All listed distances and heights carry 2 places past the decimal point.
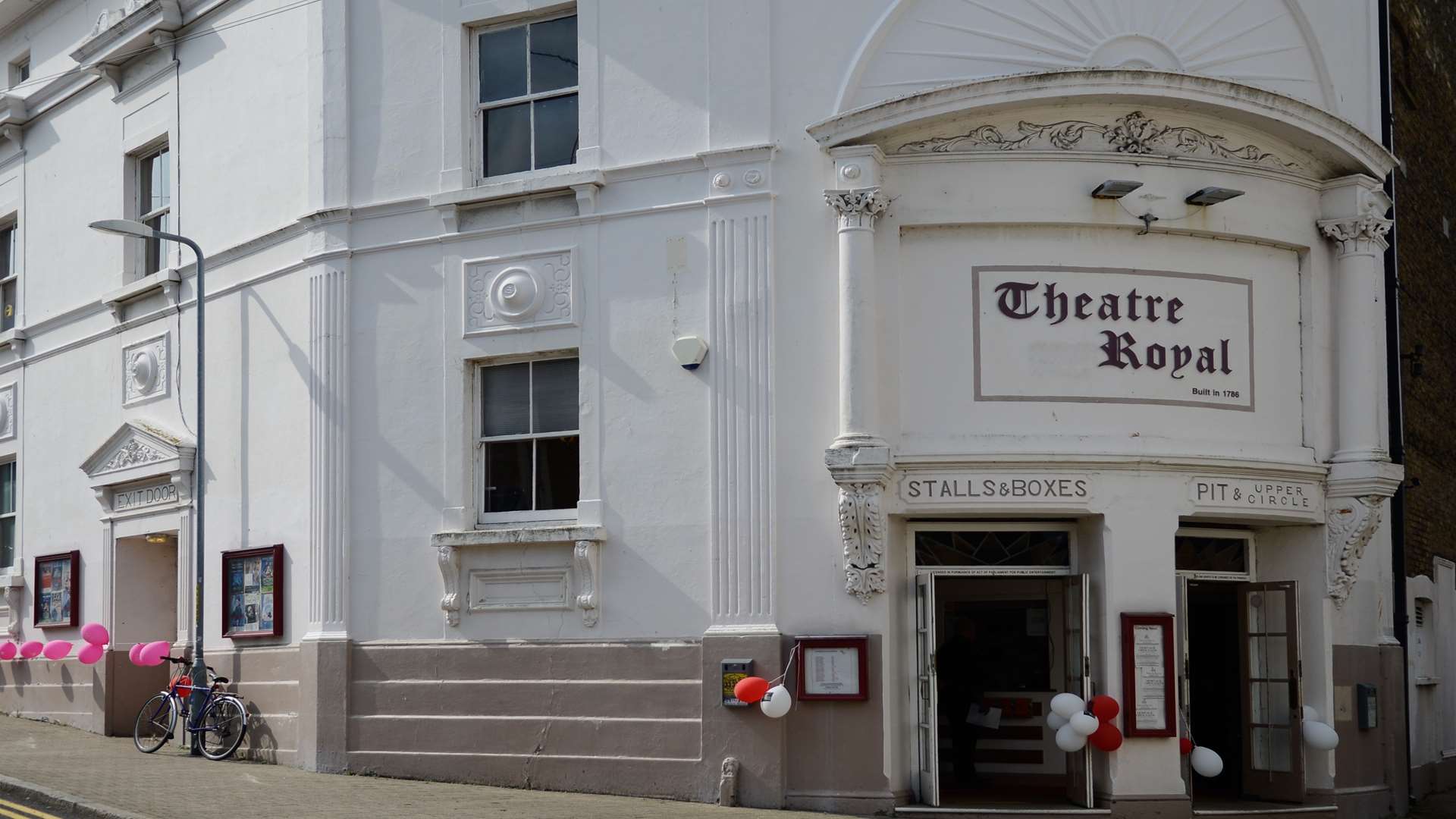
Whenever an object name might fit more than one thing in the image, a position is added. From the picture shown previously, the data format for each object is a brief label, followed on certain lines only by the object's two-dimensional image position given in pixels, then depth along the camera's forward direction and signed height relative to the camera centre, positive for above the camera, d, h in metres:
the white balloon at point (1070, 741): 13.75 -1.63
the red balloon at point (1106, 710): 13.77 -1.38
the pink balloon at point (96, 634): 19.47 -0.93
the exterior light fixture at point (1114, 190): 14.08 +3.00
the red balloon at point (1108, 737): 13.74 -1.60
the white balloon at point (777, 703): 13.75 -1.29
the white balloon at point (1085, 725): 13.64 -1.49
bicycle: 17.11 -1.75
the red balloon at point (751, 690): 13.86 -1.19
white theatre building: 14.10 +1.31
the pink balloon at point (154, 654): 18.31 -1.11
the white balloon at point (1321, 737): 14.55 -1.72
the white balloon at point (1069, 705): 13.86 -1.35
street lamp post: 16.75 +1.04
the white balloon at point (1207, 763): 14.09 -1.87
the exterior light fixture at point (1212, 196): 14.23 +2.97
